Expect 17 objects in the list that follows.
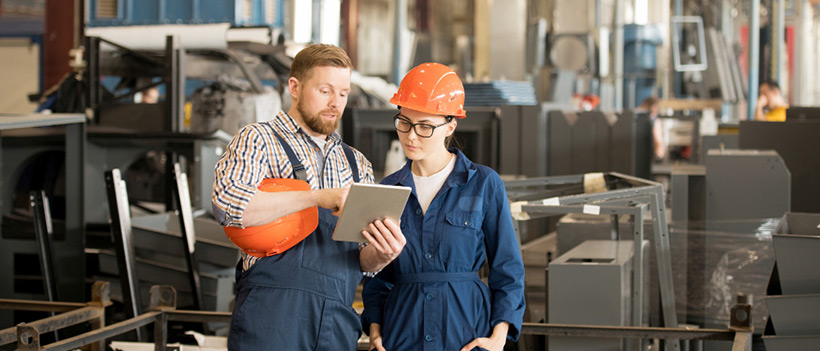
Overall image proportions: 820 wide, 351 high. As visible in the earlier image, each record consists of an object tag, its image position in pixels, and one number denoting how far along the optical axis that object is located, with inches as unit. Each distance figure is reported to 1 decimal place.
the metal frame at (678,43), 528.7
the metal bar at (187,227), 201.5
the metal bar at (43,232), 210.8
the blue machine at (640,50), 610.2
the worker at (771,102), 393.4
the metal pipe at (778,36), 540.8
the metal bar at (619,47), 567.2
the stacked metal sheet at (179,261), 221.3
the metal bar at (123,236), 199.2
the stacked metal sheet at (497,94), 308.8
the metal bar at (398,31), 524.4
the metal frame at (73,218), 219.8
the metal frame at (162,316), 134.5
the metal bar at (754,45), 512.7
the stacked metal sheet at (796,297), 134.8
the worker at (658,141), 387.9
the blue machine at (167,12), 583.2
